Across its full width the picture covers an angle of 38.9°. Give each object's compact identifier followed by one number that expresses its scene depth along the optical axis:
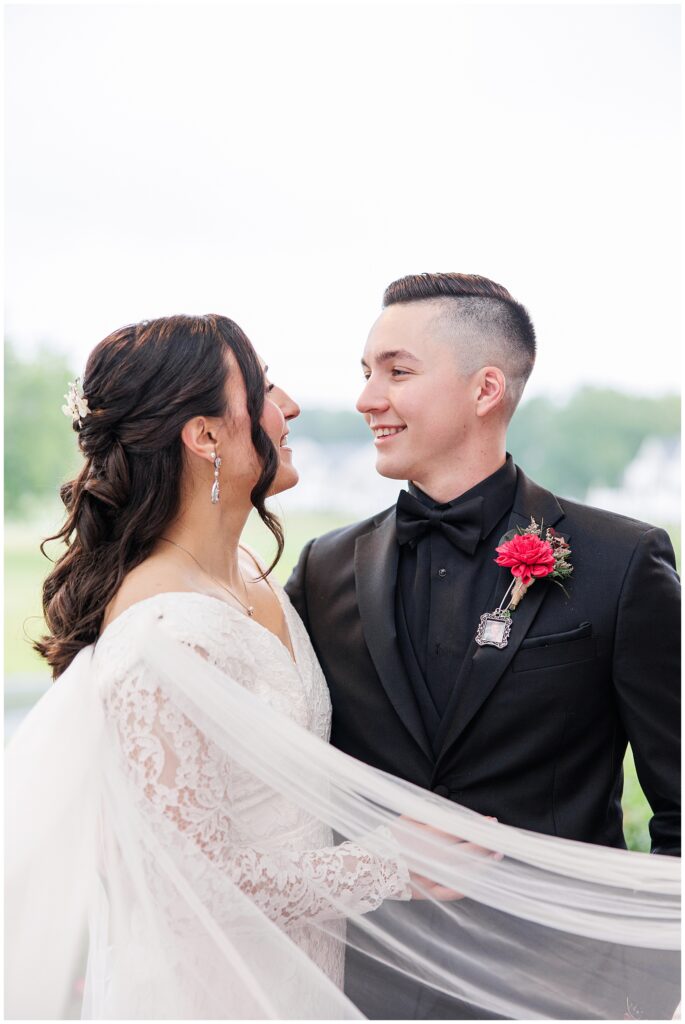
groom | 1.89
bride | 1.58
